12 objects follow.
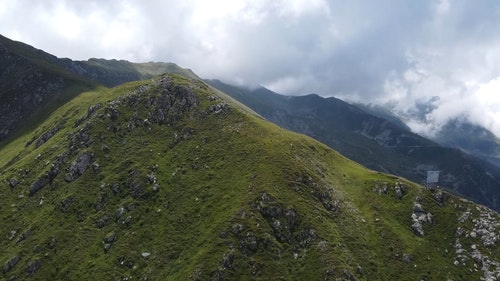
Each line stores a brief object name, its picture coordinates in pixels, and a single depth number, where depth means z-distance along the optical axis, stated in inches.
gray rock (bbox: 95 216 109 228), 6697.8
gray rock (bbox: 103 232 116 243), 6392.7
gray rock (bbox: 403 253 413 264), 6102.4
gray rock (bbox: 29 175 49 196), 7490.2
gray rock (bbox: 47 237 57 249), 6432.1
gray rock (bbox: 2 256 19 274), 6190.9
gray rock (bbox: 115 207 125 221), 6766.7
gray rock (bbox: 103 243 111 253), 6271.7
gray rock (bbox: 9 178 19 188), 7696.9
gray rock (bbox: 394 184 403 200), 7271.7
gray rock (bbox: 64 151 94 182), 7590.6
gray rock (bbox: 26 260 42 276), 6097.4
